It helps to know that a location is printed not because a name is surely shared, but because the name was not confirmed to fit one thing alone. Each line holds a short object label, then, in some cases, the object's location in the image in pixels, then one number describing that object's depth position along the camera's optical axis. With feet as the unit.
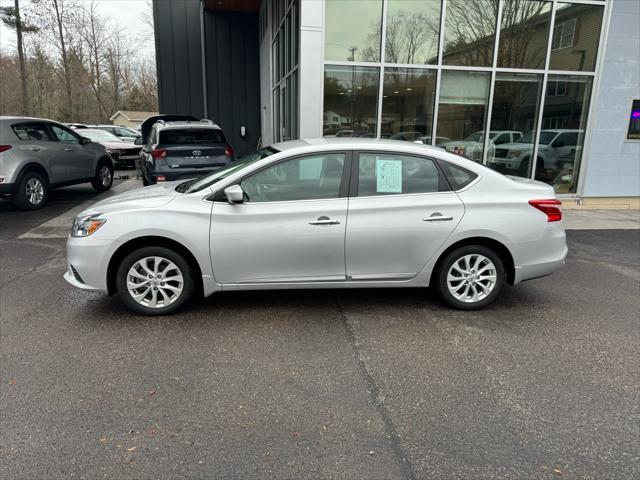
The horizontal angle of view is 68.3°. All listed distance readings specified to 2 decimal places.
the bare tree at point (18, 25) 76.89
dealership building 30.60
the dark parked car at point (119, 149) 53.26
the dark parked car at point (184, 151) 28.89
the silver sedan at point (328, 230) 13.42
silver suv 28.32
